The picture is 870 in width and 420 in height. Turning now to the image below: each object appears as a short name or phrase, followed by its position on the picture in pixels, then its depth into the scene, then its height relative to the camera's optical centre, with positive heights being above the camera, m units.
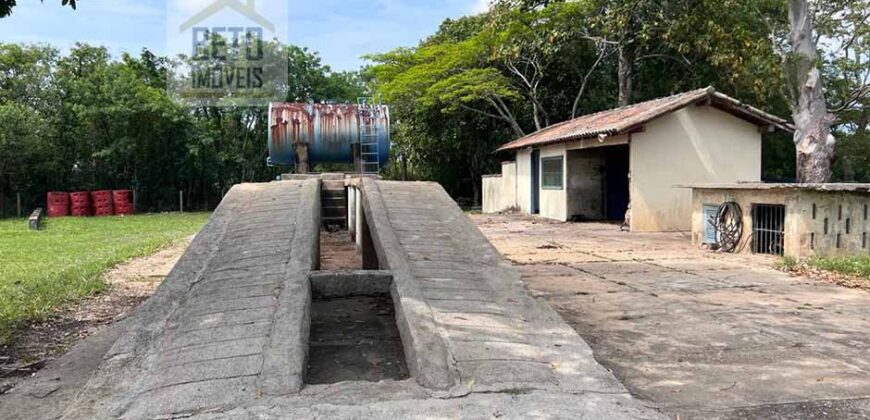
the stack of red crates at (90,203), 22.17 -0.21
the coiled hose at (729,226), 10.18 -0.57
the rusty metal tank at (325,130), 15.21 +1.54
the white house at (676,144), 13.91 +1.09
